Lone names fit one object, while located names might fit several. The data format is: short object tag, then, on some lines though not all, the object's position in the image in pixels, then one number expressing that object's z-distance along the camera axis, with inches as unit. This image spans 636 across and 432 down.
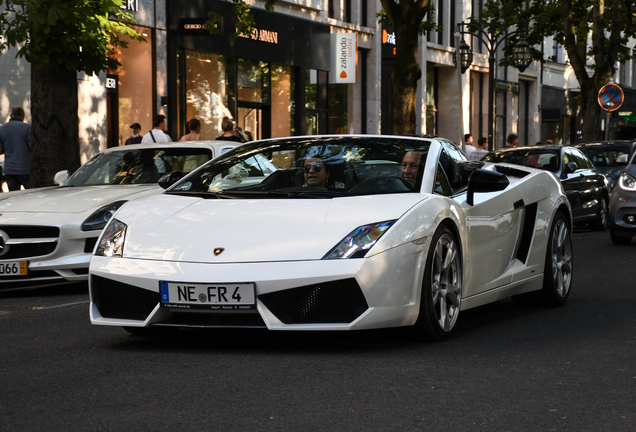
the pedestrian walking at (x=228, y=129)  679.3
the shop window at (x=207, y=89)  1021.2
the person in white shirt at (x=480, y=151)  936.3
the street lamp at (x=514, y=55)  1121.4
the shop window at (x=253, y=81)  1103.0
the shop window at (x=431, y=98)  1625.2
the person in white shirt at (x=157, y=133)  680.4
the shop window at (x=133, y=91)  927.0
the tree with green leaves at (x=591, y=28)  1254.9
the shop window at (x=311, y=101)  1247.5
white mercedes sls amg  361.4
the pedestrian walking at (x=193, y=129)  684.1
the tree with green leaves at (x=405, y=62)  794.8
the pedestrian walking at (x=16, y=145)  621.0
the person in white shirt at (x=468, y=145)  981.7
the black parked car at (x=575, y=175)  680.4
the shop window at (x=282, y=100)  1176.8
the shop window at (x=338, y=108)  1327.5
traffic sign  1060.5
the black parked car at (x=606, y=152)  850.1
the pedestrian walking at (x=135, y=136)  782.5
